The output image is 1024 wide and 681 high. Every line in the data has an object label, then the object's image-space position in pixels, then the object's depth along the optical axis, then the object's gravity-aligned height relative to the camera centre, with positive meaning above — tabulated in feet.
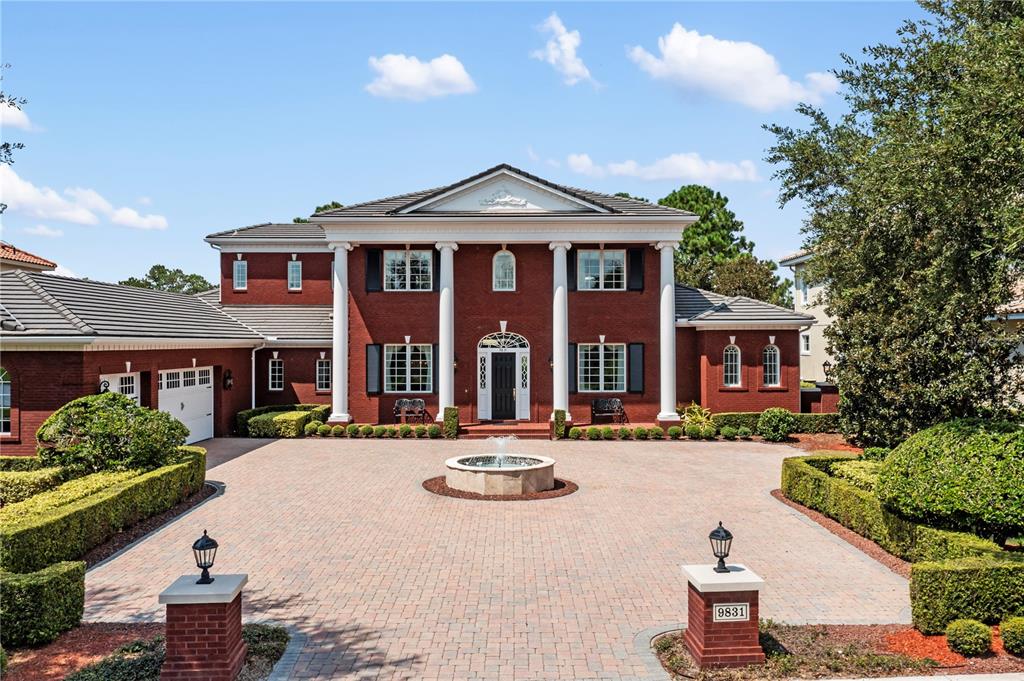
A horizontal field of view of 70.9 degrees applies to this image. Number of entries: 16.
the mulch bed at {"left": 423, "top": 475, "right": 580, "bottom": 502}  50.29 -9.78
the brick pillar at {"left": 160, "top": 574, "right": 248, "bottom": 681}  22.84 -8.80
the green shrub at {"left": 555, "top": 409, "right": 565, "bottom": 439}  80.43 -7.51
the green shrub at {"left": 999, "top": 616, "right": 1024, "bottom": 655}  25.02 -9.86
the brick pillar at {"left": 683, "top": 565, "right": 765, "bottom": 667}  24.32 -9.02
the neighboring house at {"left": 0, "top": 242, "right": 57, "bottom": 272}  103.24 +15.21
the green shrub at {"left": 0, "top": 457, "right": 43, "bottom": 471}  48.70 -7.04
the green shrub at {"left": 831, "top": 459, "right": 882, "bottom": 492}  43.55 -7.45
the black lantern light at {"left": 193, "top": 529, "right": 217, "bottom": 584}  23.40 -6.38
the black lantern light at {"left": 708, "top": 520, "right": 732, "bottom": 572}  24.93 -6.58
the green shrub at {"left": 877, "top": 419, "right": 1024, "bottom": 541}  31.48 -5.66
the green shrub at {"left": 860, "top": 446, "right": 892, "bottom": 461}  49.83 -6.91
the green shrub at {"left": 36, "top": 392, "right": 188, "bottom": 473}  47.83 -5.27
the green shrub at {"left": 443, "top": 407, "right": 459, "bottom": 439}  80.48 -7.54
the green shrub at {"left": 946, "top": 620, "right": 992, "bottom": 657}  24.98 -9.93
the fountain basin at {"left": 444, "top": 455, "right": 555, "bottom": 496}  50.78 -8.63
